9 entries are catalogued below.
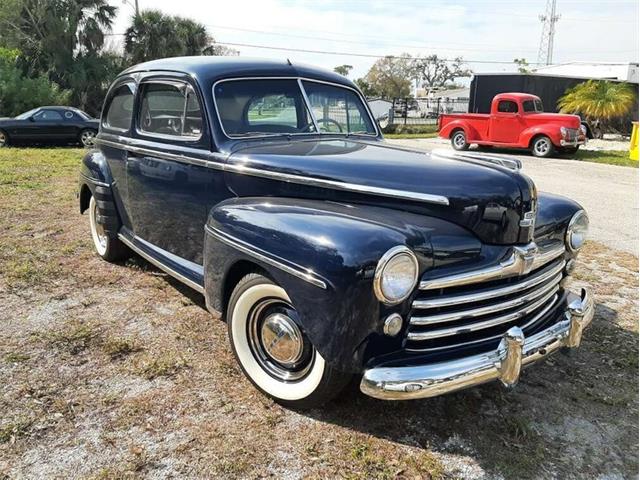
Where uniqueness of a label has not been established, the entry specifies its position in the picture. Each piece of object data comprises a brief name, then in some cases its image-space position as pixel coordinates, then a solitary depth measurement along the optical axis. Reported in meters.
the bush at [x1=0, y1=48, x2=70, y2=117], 20.80
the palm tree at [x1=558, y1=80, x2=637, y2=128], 19.73
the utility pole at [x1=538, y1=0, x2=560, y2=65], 57.31
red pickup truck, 14.83
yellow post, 15.09
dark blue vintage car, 2.28
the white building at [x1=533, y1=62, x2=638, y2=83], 27.67
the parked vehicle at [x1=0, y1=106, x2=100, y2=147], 14.06
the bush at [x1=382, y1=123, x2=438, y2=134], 24.77
